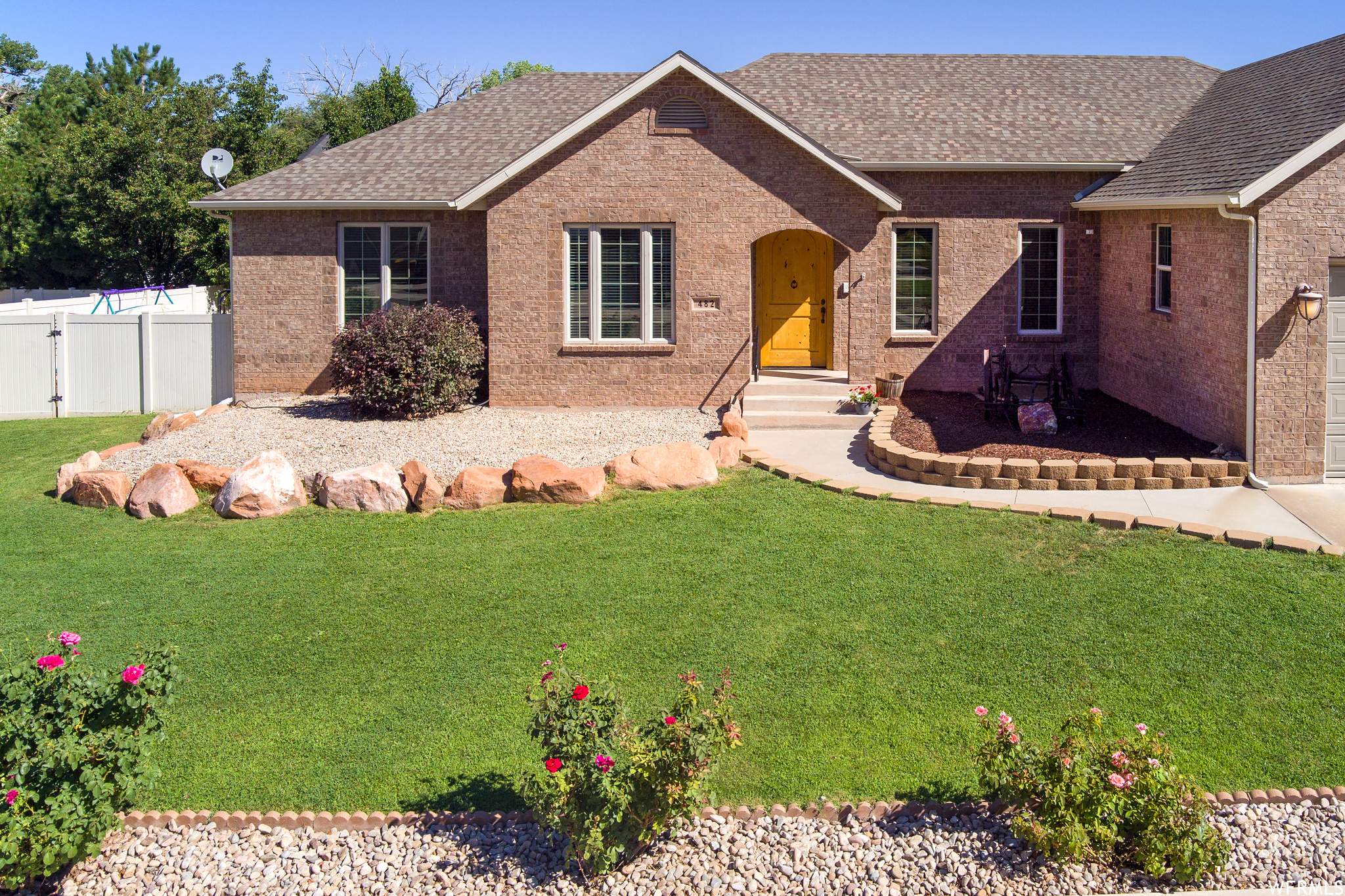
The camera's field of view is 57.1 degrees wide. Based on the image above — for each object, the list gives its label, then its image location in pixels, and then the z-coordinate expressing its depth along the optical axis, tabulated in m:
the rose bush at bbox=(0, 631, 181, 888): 6.15
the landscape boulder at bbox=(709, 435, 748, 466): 14.38
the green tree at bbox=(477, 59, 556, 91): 66.62
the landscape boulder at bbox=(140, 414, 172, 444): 16.89
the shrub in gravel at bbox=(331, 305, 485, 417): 16.53
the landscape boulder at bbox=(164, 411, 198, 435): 16.78
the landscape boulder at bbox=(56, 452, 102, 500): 14.22
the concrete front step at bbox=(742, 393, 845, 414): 17.22
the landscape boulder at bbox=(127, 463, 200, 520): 13.30
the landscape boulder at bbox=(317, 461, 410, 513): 13.23
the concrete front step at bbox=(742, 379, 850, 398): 17.61
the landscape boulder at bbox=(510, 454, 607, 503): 13.13
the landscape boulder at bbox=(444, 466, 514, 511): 13.23
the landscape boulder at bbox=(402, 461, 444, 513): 13.18
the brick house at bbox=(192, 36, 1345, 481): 16.61
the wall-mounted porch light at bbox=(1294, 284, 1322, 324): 12.66
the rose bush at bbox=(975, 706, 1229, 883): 6.17
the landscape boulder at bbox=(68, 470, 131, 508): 13.66
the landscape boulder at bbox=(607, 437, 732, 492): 13.50
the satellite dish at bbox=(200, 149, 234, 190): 22.92
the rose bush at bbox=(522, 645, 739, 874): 6.28
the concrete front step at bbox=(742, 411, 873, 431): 16.70
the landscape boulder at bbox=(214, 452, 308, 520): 13.12
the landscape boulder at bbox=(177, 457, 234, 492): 13.74
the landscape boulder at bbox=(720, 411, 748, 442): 15.38
